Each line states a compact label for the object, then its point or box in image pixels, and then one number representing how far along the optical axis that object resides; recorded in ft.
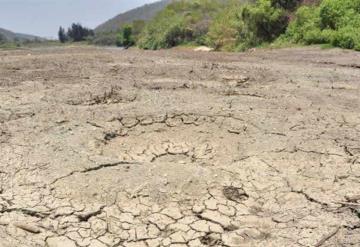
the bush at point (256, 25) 54.95
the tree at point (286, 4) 57.21
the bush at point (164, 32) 92.27
